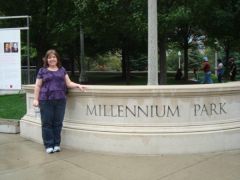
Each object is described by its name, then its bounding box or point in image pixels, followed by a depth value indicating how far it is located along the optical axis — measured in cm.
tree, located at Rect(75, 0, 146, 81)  1681
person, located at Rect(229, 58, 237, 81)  2448
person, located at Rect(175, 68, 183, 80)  3022
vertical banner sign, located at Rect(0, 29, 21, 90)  1317
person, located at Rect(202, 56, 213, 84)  2120
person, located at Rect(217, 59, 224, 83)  2446
